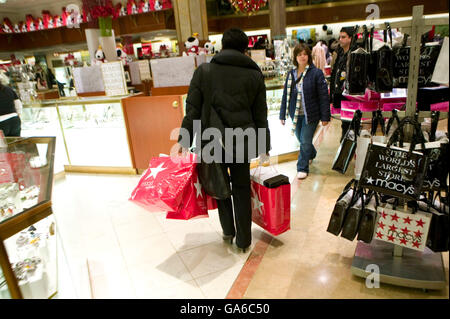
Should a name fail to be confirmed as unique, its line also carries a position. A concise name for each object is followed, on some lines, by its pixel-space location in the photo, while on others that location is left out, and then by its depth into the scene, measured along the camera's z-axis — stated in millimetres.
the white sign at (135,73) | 4859
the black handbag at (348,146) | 2066
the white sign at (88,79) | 4707
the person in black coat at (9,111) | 4160
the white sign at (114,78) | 4438
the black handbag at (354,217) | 2016
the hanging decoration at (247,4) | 5352
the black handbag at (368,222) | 1980
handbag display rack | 1813
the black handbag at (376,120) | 2003
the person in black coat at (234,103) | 2141
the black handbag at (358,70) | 1963
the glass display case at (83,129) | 4484
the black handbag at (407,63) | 1894
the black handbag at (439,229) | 1783
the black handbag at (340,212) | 2062
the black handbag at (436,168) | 1678
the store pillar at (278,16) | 7105
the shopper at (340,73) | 3253
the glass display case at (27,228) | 1184
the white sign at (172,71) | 4098
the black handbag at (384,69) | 1902
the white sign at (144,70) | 4766
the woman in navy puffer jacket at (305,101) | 3539
